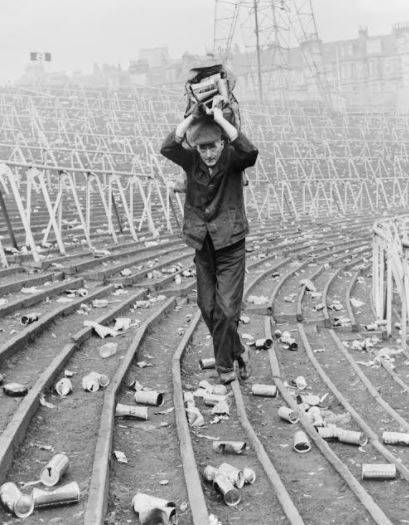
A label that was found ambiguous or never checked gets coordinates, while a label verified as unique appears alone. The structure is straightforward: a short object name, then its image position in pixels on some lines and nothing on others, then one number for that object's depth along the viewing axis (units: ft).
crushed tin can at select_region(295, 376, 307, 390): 17.90
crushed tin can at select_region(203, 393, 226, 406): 15.56
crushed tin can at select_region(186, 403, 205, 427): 14.17
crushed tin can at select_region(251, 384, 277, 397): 16.47
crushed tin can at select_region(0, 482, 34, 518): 9.74
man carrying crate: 16.14
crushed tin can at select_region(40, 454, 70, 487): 10.64
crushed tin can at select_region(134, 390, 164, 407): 14.85
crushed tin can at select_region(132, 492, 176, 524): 9.50
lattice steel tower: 132.16
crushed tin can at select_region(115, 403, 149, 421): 13.97
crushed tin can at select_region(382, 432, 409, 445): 14.33
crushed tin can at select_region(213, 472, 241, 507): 10.61
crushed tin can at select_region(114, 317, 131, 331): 21.57
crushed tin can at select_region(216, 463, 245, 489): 11.21
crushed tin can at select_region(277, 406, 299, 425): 14.66
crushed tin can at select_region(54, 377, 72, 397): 15.02
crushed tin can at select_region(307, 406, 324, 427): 14.94
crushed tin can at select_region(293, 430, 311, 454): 13.14
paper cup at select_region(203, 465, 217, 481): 11.31
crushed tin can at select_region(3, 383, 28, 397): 14.19
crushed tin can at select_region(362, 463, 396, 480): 12.01
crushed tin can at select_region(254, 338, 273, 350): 20.83
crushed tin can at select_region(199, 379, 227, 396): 16.33
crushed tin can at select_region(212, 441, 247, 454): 12.67
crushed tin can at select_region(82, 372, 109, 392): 15.29
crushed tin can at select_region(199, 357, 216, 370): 18.31
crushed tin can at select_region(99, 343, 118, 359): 18.35
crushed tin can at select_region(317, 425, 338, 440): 14.20
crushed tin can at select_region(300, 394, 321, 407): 16.47
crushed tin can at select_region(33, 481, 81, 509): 10.03
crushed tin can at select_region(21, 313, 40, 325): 20.02
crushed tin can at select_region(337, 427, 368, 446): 13.87
